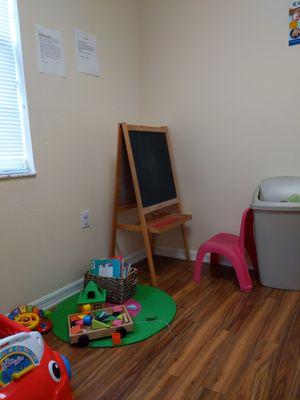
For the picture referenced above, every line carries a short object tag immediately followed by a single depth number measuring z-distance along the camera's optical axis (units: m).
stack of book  1.95
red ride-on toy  0.96
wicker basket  1.86
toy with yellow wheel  1.57
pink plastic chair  1.99
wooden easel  2.11
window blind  1.67
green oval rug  1.53
